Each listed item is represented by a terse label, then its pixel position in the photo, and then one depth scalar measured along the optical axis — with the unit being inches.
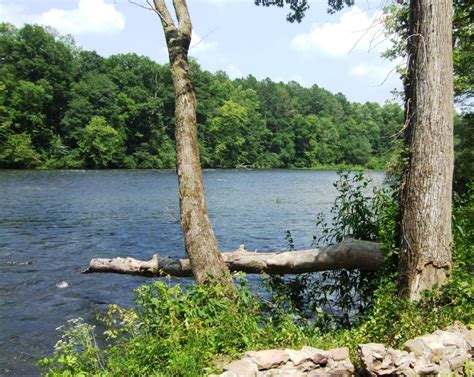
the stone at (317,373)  185.3
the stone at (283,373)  180.2
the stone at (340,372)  188.5
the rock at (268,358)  182.7
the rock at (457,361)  193.8
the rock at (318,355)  189.3
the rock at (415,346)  189.2
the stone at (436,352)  189.4
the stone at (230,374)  173.5
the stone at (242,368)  175.6
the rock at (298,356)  187.0
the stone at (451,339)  195.2
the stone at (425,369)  185.6
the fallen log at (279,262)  279.0
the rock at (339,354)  193.6
